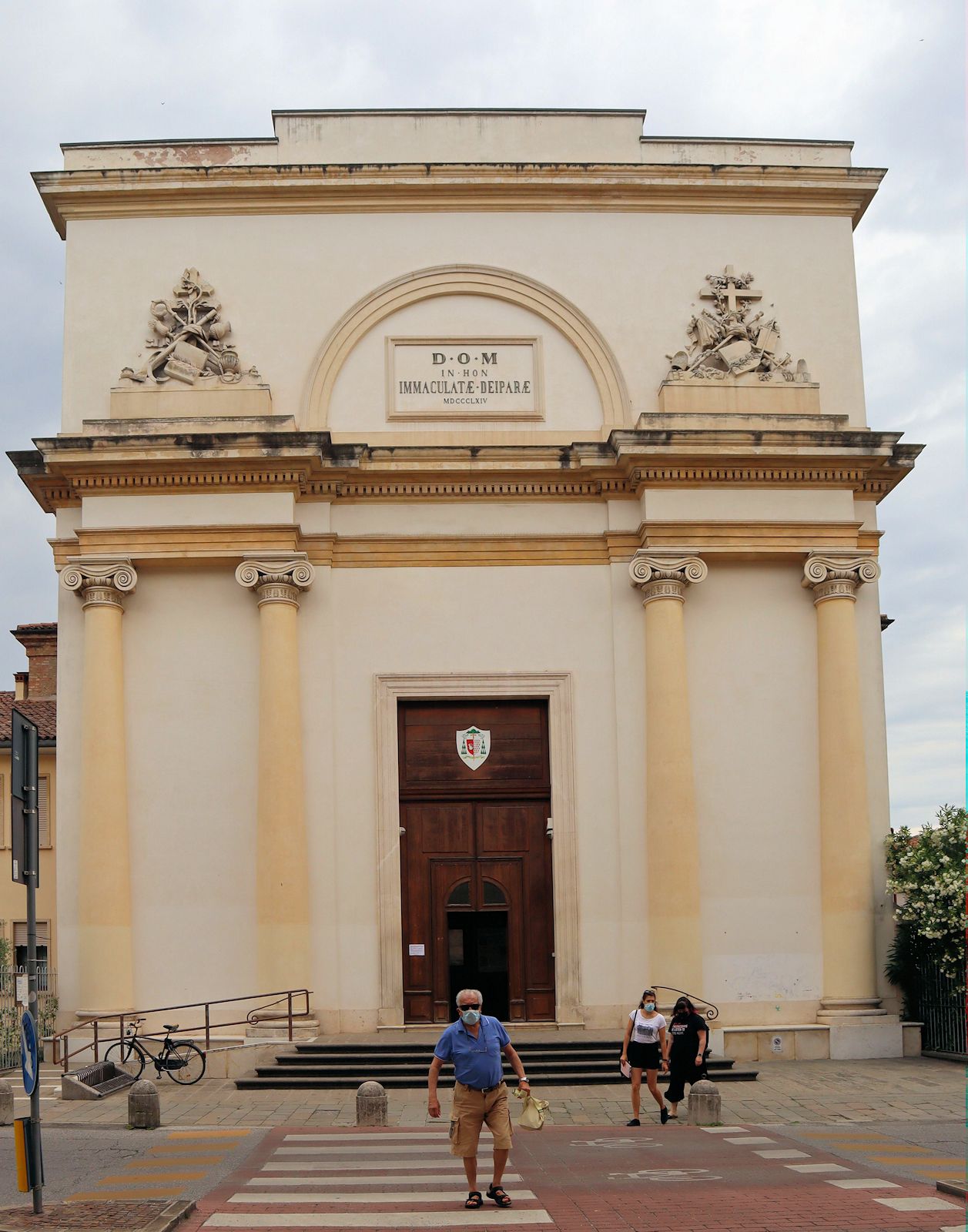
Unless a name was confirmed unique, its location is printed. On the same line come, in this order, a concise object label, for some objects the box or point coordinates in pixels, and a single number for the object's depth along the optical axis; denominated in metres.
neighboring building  32.28
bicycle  18.78
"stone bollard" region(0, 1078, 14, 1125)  15.95
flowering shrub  19.62
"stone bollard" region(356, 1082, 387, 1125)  15.16
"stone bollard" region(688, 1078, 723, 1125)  15.27
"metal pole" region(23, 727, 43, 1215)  10.58
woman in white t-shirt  15.80
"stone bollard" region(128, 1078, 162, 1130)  15.02
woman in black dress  16.14
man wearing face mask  10.91
